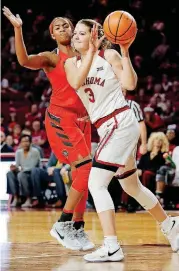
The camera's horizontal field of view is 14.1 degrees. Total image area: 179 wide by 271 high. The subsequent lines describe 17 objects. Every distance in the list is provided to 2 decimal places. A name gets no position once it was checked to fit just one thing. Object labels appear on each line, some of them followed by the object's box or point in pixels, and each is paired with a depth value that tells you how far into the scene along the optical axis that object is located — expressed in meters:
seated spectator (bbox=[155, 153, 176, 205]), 12.14
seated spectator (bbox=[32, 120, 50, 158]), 15.44
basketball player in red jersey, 6.60
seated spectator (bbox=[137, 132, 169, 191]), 12.28
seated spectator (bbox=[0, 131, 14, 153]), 14.41
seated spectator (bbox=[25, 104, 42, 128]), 17.16
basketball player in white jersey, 5.71
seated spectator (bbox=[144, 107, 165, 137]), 14.41
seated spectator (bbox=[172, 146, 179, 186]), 12.06
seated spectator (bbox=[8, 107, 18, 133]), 16.63
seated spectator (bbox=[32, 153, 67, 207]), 12.72
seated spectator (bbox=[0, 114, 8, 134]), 15.62
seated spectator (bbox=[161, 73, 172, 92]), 18.30
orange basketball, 5.75
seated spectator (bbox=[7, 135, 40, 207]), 13.05
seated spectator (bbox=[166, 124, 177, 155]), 13.05
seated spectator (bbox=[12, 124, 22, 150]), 15.51
